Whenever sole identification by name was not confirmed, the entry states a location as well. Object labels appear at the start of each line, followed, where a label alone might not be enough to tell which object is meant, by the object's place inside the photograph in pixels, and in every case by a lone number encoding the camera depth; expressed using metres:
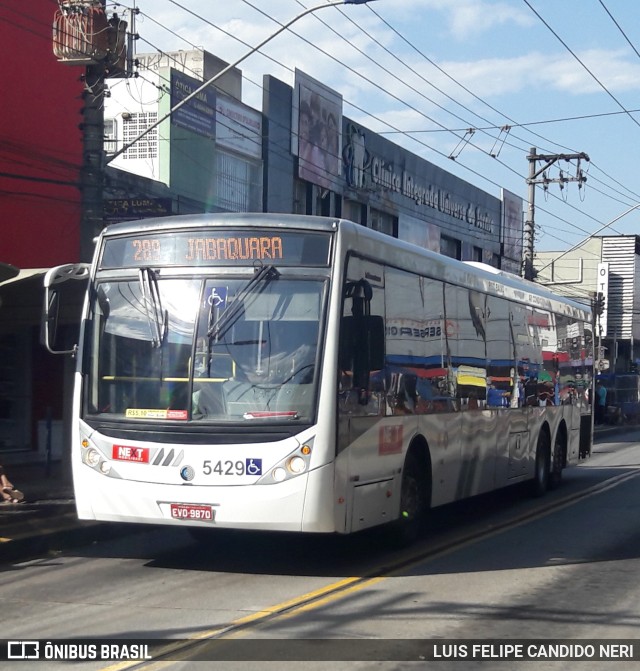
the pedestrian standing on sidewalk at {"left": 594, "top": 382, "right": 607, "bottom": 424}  41.69
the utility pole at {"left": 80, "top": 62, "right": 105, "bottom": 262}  15.75
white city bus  9.09
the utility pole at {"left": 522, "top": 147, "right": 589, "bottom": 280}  33.47
